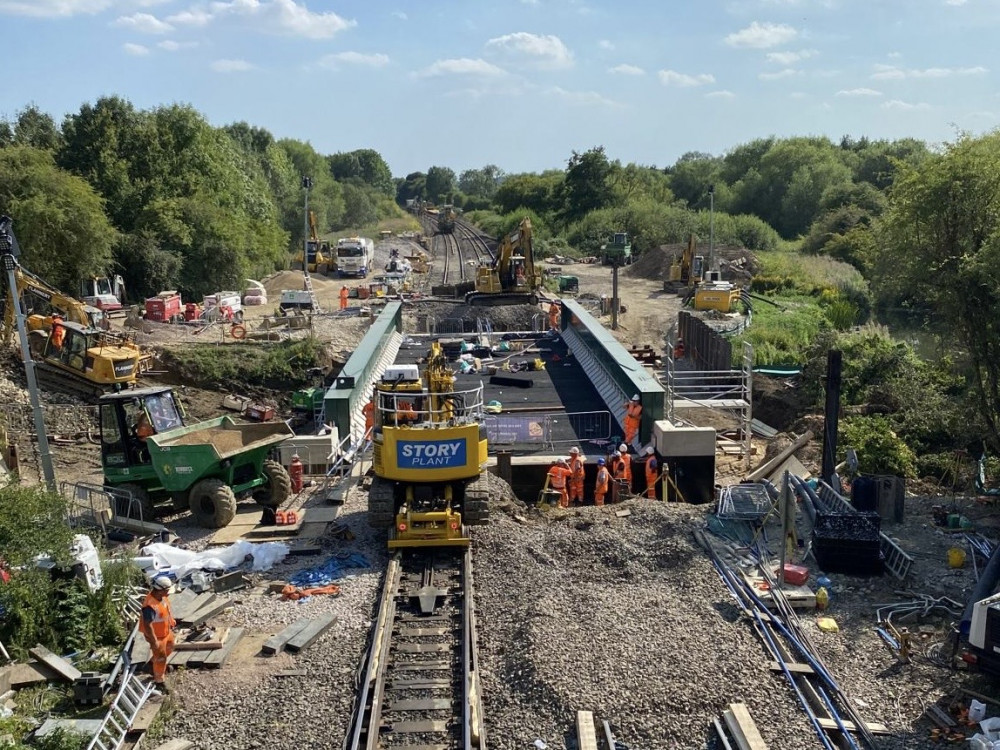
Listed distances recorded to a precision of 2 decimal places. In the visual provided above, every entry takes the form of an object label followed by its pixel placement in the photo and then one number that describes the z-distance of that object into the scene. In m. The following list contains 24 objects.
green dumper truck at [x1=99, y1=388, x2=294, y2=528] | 14.11
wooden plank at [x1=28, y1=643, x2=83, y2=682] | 9.34
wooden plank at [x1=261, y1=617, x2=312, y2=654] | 9.79
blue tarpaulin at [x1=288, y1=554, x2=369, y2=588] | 11.81
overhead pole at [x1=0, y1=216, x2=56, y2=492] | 14.55
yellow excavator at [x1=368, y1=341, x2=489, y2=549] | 12.55
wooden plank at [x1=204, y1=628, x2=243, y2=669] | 9.52
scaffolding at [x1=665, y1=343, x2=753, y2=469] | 18.45
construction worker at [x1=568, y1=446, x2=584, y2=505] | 15.65
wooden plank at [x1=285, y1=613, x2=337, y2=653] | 9.86
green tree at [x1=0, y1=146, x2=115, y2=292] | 36.22
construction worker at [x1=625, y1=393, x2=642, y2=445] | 17.34
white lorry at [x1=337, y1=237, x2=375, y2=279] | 59.91
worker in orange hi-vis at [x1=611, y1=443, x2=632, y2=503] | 15.91
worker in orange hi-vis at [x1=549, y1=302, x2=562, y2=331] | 32.01
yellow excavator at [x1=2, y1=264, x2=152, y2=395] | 24.67
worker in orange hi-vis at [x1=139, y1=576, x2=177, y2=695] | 9.08
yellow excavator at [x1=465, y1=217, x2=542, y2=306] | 37.62
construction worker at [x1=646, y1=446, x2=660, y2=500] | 15.95
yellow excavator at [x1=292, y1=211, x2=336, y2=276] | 60.78
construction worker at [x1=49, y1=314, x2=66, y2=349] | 24.98
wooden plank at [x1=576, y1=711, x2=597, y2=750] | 7.80
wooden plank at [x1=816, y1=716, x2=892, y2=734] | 8.12
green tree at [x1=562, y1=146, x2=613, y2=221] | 87.44
